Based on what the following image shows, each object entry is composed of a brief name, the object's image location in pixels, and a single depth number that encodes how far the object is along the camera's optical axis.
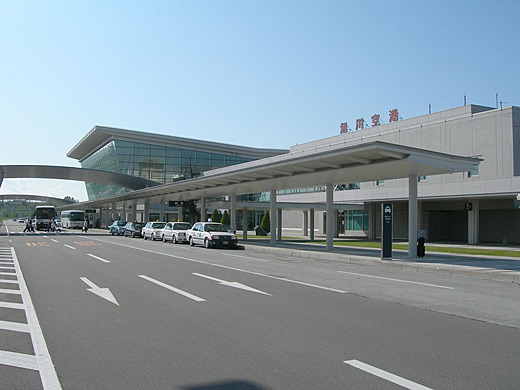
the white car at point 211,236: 30.97
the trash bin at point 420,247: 22.88
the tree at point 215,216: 63.21
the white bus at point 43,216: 62.25
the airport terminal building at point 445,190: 37.59
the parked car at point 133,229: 48.97
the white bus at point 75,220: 75.62
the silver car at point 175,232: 36.81
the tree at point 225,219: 62.77
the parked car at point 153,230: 41.28
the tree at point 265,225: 63.09
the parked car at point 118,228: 53.31
